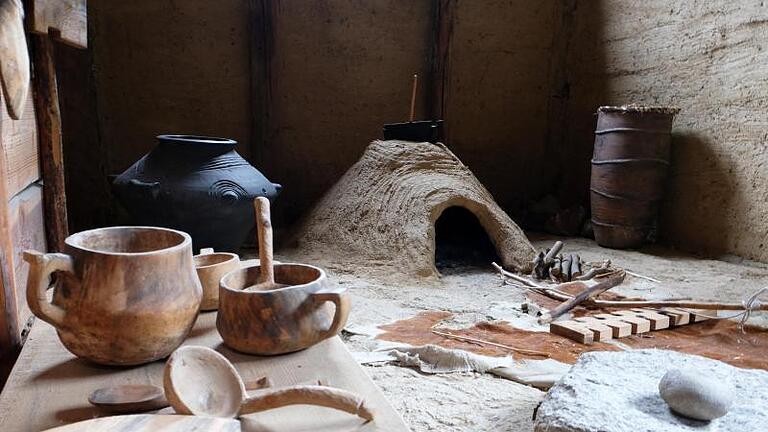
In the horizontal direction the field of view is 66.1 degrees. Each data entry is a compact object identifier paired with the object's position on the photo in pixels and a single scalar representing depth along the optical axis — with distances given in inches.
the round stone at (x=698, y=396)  56.1
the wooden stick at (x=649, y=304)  108.5
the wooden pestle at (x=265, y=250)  45.3
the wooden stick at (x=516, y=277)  138.0
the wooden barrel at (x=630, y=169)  172.7
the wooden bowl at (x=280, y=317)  39.9
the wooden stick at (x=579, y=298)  114.0
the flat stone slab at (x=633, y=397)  56.2
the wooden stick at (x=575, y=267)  148.0
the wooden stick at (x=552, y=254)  151.3
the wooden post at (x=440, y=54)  208.4
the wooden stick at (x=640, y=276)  145.3
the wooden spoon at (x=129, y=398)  31.9
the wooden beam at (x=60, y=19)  56.0
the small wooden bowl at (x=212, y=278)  48.9
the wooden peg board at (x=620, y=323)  103.0
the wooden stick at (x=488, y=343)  94.7
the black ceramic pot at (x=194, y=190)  132.4
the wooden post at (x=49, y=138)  63.0
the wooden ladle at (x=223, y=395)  31.3
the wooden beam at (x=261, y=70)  191.6
